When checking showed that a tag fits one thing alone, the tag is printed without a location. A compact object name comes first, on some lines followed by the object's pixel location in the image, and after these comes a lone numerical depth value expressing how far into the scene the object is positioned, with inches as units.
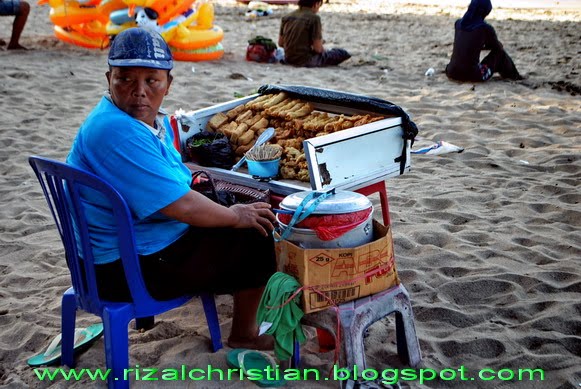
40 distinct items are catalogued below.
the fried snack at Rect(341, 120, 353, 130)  134.3
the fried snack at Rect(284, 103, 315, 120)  145.4
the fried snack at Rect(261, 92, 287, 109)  152.2
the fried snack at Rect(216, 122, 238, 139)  147.8
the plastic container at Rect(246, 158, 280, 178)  130.0
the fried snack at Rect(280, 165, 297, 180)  132.0
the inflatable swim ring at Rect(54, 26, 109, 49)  406.6
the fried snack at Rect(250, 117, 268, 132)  147.6
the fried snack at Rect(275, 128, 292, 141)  143.6
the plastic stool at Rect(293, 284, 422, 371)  99.7
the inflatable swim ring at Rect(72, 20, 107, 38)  402.9
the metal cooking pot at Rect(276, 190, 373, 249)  99.5
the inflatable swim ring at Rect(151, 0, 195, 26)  362.3
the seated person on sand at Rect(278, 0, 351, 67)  365.4
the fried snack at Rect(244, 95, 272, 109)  154.9
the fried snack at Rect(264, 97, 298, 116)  148.6
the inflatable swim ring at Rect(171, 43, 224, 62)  383.9
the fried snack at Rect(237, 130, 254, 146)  144.3
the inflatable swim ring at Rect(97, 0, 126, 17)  366.6
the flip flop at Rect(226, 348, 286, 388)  103.7
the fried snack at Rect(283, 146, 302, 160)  133.7
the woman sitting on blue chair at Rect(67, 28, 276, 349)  94.5
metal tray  117.8
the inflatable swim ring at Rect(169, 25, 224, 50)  376.8
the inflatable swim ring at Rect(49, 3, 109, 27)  389.7
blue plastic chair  93.6
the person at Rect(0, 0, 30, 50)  382.6
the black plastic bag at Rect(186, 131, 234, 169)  140.3
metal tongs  137.7
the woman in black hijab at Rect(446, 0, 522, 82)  330.3
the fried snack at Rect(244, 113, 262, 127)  149.3
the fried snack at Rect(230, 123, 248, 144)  145.6
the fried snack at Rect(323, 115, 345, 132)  135.4
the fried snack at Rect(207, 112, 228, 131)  152.1
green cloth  98.0
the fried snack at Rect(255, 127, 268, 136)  146.7
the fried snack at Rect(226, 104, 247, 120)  154.7
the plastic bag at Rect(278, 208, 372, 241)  98.5
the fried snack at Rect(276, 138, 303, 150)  139.0
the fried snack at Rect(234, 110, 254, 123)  150.9
